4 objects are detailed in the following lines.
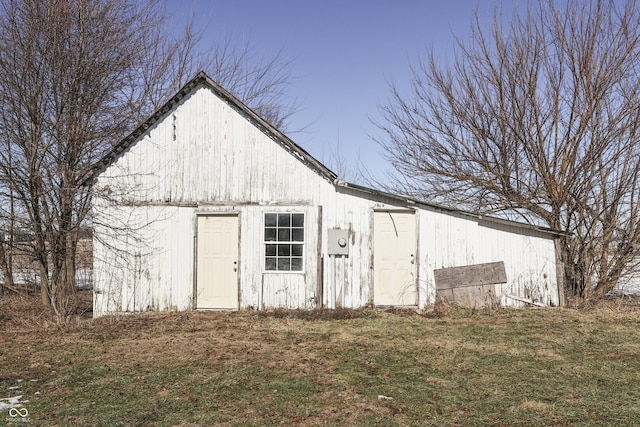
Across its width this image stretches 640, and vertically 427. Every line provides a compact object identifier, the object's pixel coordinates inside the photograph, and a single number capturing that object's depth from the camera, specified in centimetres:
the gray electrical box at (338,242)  1191
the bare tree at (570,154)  1352
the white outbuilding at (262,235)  1198
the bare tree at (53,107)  1170
